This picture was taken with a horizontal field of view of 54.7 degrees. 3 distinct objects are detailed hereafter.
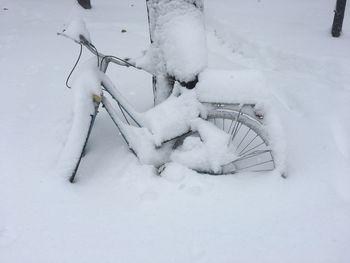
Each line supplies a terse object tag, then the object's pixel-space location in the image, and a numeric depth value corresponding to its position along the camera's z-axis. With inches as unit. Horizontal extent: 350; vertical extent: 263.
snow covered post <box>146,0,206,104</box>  116.2
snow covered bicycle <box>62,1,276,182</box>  112.2
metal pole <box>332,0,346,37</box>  178.1
